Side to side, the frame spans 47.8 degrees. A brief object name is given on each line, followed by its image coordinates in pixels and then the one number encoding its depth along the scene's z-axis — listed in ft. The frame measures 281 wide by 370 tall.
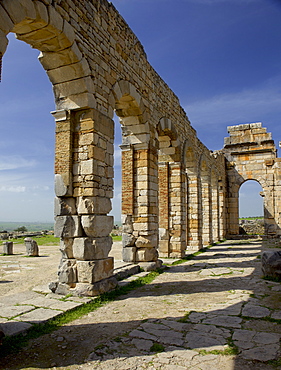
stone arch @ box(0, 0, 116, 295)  19.26
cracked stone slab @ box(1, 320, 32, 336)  13.11
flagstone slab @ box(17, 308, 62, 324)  14.60
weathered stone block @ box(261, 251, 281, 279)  24.38
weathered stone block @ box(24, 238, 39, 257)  42.19
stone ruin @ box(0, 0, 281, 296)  19.06
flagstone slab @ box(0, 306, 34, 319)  15.29
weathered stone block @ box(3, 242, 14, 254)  43.88
